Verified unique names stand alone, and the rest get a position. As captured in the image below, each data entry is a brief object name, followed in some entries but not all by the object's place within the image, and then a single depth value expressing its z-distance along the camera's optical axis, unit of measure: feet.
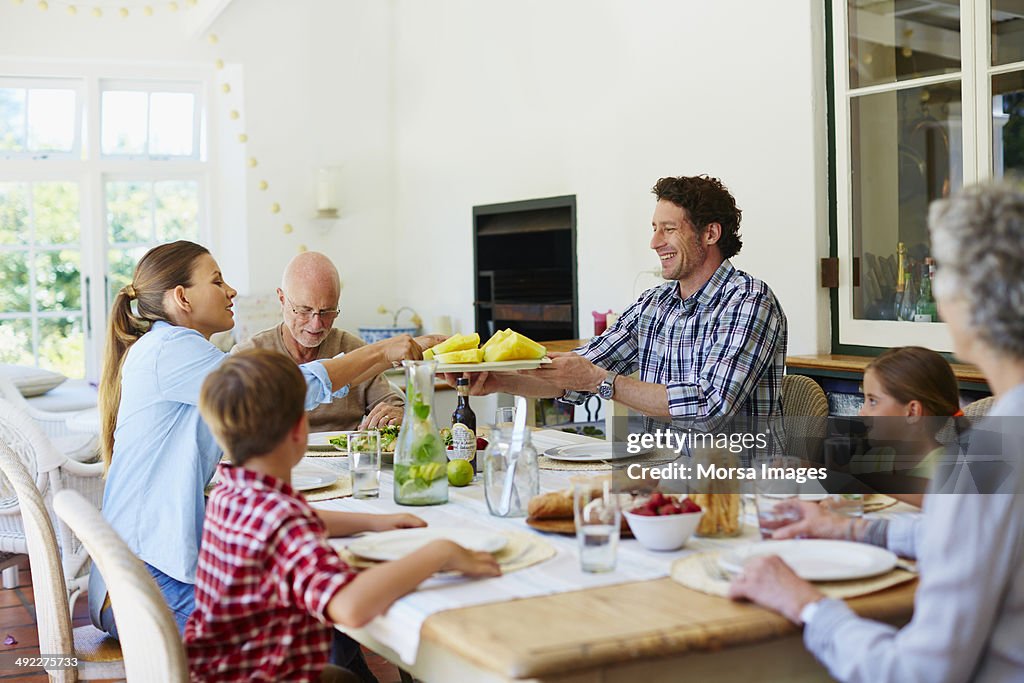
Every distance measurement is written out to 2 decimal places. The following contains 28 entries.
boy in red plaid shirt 4.73
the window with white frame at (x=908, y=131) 11.41
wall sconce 22.71
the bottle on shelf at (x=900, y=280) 12.63
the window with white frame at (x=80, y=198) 22.08
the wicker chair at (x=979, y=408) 7.99
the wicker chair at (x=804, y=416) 9.51
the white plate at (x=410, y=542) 5.34
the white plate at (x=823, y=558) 4.80
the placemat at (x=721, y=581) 4.67
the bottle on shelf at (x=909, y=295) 12.53
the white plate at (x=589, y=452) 8.07
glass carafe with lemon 6.59
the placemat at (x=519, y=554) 5.19
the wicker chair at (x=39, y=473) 10.34
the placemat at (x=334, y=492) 7.05
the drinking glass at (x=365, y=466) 6.94
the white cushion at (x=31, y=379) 19.63
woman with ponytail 7.08
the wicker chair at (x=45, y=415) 17.02
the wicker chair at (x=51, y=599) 6.85
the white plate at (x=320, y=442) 9.25
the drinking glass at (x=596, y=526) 4.98
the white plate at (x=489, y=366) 7.89
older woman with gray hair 4.05
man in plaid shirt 9.06
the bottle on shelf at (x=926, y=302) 12.24
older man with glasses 10.80
